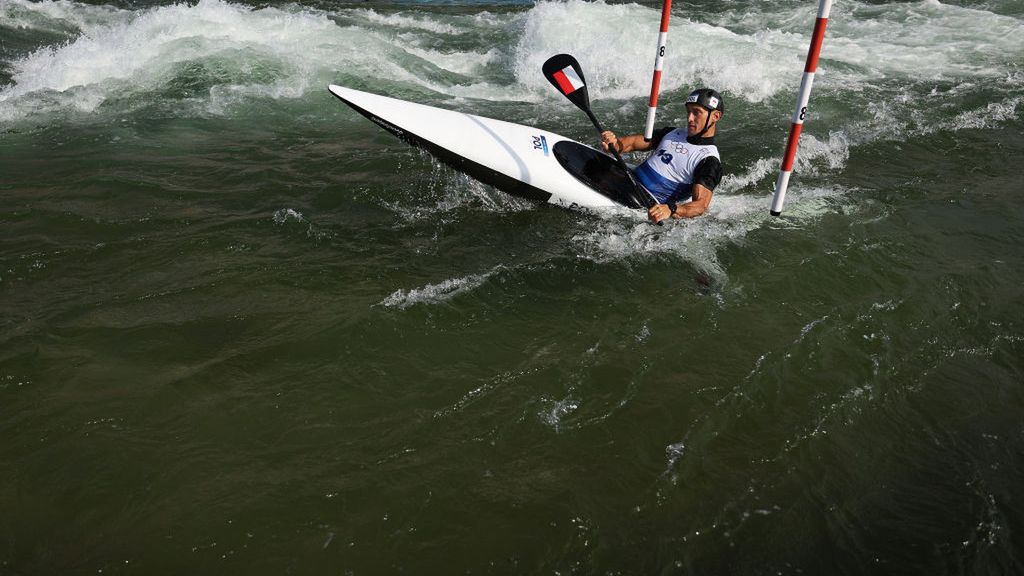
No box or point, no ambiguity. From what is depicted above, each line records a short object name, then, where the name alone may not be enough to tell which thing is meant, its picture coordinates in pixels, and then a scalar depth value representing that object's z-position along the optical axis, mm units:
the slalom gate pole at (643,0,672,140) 5626
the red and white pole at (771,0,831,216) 4100
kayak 5277
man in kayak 4855
